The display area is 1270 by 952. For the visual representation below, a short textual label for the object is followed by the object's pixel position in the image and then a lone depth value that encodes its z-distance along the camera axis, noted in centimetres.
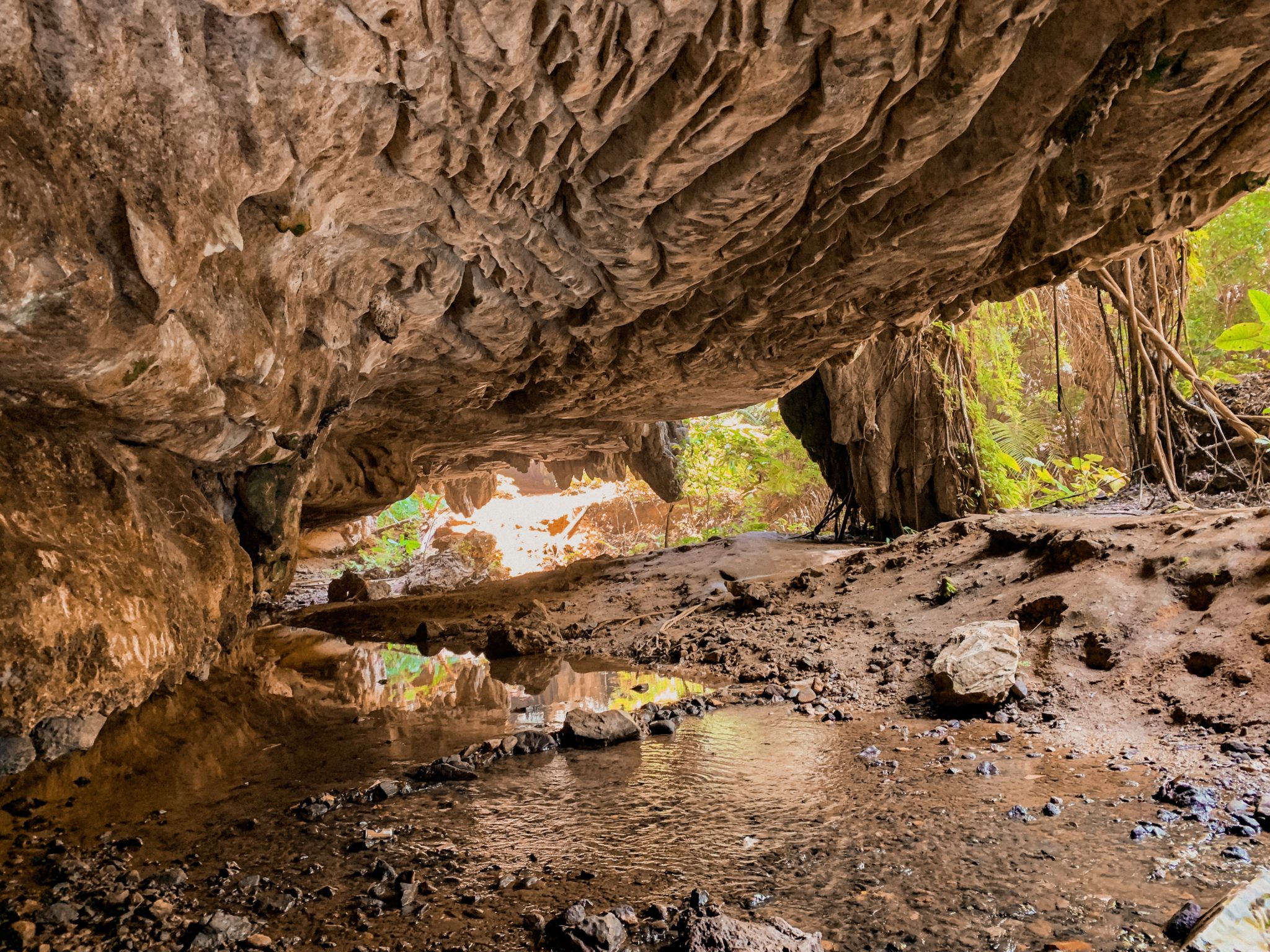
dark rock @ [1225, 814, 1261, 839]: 223
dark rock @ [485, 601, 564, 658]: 623
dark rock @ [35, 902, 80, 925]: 192
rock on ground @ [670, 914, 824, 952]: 172
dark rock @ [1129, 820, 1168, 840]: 228
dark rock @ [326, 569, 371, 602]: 1049
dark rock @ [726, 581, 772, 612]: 640
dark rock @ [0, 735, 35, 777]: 269
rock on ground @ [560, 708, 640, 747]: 352
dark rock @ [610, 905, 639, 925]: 190
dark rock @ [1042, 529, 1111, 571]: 456
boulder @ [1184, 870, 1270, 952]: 158
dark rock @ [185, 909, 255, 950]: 183
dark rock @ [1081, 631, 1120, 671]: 375
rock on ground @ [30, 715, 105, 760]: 291
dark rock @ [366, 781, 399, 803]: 288
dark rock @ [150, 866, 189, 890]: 214
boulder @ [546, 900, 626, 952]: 179
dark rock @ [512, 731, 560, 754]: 346
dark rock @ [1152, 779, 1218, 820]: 240
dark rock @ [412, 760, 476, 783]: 309
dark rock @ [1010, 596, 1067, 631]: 422
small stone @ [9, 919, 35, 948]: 183
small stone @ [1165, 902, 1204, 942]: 172
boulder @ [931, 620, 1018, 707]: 365
